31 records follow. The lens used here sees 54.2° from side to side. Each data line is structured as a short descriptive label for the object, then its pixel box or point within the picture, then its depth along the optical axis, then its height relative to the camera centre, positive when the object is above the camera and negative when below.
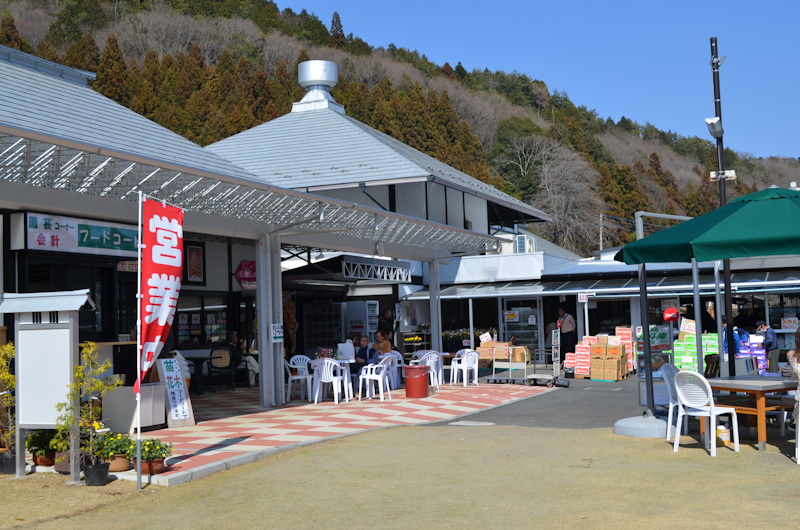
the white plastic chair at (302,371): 13.41 -0.97
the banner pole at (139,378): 6.40 -0.47
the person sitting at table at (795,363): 6.91 -0.54
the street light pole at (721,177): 11.16 +1.91
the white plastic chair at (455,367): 16.02 -1.11
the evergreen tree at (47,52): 47.11 +16.57
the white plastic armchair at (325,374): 12.88 -0.95
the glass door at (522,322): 23.33 -0.33
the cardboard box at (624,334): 19.28 -0.65
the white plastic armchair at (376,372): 13.22 -0.98
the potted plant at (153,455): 6.82 -1.17
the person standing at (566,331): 20.39 -0.56
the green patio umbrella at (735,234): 7.43 +0.70
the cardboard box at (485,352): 19.67 -1.03
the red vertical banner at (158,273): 6.66 +0.42
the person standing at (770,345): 14.49 -0.83
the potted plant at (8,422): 7.10 -0.90
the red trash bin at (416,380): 13.38 -1.14
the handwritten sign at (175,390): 10.15 -0.90
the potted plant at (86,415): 6.62 -0.78
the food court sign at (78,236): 10.09 +1.22
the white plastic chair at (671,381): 8.07 -0.78
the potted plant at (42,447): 7.26 -1.14
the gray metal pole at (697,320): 9.21 -0.17
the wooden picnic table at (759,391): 7.48 -0.85
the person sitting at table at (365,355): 13.84 -0.72
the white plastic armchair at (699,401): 7.34 -0.91
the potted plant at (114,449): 6.95 -1.13
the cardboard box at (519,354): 16.75 -0.93
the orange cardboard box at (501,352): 19.33 -1.01
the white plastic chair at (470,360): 15.95 -0.98
